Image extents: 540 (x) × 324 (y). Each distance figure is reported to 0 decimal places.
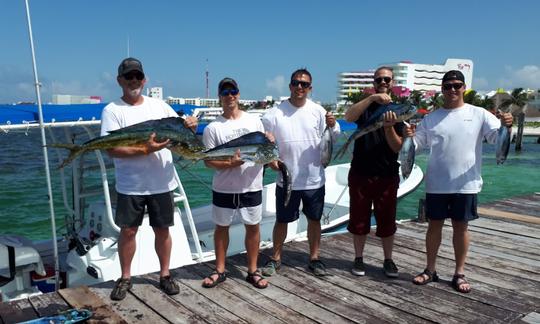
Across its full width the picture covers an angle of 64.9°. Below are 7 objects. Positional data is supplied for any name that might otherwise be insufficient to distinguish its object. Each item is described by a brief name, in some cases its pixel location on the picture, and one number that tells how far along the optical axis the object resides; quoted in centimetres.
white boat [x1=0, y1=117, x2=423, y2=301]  493
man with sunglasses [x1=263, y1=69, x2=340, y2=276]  408
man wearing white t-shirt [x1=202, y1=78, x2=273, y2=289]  378
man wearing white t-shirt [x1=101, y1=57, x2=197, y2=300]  349
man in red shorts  400
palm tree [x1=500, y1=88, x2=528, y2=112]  6604
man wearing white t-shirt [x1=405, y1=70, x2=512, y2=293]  383
